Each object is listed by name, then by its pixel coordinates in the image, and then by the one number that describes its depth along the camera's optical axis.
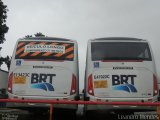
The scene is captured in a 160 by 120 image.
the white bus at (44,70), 11.12
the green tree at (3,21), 32.84
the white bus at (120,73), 10.85
